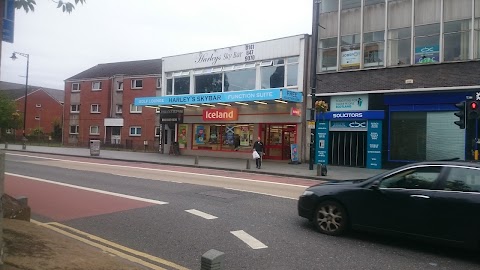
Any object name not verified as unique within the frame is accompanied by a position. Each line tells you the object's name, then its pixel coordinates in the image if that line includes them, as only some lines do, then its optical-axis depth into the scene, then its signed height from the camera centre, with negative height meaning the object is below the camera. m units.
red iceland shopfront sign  26.75 +1.79
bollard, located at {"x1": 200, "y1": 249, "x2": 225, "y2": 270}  4.13 -1.23
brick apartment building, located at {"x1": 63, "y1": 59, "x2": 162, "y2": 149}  43.19 +3.56
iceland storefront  24.16 +2.53
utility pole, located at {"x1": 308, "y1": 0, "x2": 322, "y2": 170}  19.39 +4.72
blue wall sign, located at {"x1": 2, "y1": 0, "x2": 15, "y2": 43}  4.54 +1.28
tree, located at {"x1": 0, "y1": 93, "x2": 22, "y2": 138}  51.10 +2.54
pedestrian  21.17 -0.33
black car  5.66 -0.88
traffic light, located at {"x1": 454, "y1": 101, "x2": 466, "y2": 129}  13.15 +1.08
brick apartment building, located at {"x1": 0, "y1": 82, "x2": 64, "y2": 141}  67.62 +4.61
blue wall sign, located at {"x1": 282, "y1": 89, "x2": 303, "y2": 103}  22.22 +2.66
